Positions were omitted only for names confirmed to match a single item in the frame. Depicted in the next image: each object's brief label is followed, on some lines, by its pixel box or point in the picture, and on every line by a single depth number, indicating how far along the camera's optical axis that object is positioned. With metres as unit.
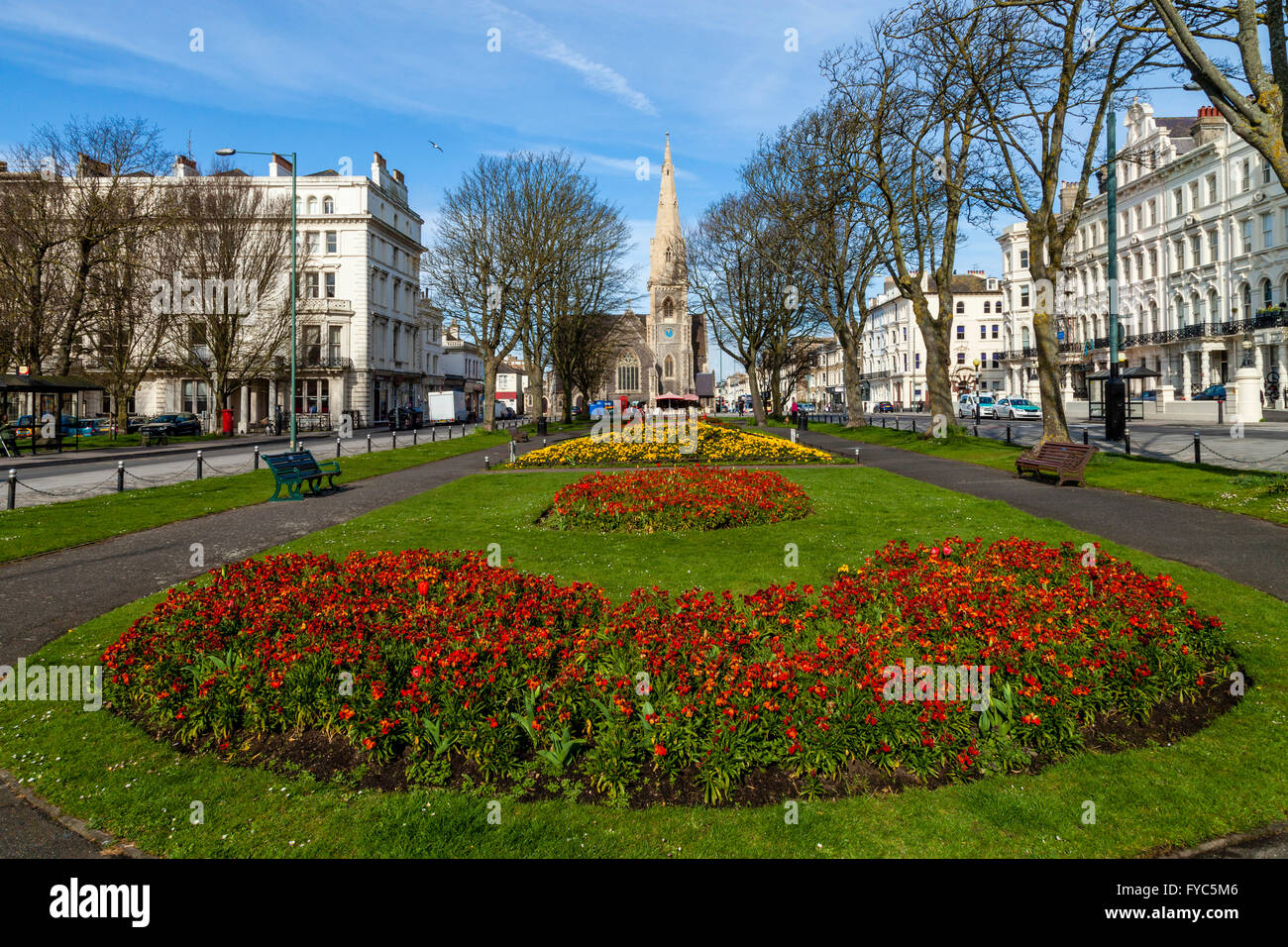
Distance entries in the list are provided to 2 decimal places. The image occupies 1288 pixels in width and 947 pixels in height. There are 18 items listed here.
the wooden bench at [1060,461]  16.81
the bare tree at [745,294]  49.97
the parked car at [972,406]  64.36
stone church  106.56
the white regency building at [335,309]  62.62
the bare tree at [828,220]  31.77
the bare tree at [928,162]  22.38
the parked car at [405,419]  65.94
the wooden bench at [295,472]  17.44
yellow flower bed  24.20
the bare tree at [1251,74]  12.41
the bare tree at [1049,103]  19.88
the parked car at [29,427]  40.91
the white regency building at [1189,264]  48.00
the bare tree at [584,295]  50.28
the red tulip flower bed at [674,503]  12.85
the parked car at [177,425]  46.92
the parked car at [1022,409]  55.39
